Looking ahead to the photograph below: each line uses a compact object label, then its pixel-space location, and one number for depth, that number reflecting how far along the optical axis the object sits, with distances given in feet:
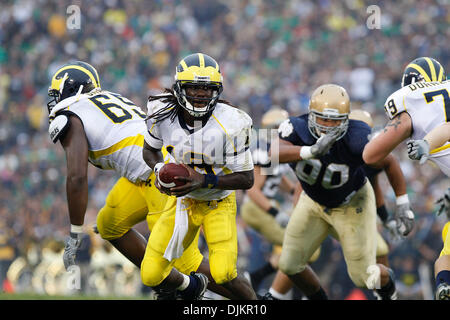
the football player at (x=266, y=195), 44.98
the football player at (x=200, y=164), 28.55
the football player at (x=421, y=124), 28.86
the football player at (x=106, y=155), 31.04
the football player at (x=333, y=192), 33.50
